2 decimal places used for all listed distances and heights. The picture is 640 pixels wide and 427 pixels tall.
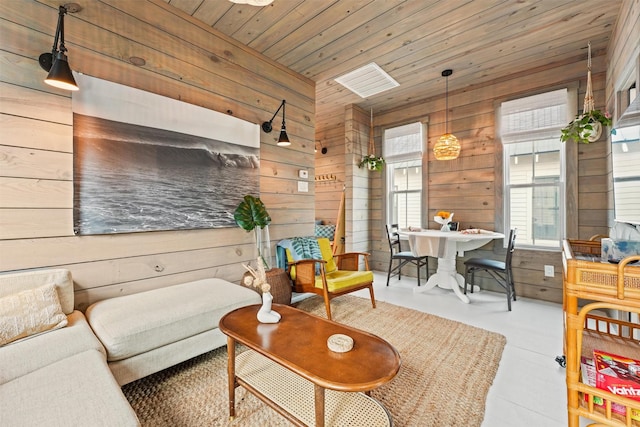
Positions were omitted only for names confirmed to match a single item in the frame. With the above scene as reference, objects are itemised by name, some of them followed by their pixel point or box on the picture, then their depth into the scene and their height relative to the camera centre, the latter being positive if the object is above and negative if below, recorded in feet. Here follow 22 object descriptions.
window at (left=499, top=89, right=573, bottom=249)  10.80 +1.98
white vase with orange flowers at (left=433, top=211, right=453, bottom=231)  12.50 -0.28
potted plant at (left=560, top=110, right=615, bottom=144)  9.00 +2.99
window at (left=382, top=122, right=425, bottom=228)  14.64 +2.31
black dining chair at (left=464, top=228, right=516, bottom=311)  10.01 -2.10
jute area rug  4.81 -3.65
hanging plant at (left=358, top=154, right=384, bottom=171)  15.52 +2.94
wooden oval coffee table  3.51 -2.13
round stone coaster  4.10 -2.03
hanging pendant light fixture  12.17 +2.99
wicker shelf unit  3.42 -1.21
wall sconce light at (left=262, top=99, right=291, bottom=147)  9.89 +3.15
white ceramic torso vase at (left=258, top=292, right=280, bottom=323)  5.16 -1.97
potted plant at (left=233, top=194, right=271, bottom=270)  8.80 -0.07
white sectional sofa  3.15 -2.26
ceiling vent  11.30 +5.99
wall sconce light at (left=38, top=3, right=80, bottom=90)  5.10 +2.82
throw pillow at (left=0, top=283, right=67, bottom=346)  4.52 -1.82
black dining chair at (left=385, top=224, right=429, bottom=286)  12.80 -2.08
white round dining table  10.78 -1.43
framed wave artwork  6.39 +1.26
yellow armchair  8.81 -2.27
